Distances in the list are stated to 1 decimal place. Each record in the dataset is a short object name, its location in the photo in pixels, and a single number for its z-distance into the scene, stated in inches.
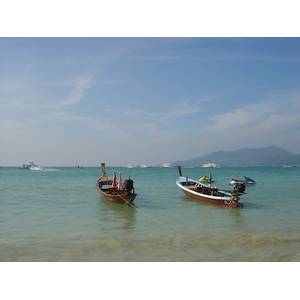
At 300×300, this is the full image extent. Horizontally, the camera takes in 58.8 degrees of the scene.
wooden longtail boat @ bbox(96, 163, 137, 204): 626.5
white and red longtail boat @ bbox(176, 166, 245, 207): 623.2
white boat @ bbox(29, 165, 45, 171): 4240.7
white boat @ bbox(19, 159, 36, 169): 4895.7
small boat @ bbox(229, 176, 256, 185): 1409.2
